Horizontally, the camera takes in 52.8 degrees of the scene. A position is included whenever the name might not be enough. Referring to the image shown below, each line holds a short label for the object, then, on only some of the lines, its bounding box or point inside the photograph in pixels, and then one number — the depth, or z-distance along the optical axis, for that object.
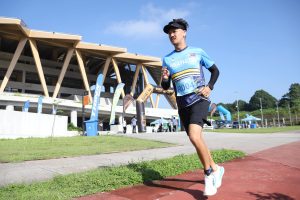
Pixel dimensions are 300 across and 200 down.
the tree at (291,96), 106.50
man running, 3.48
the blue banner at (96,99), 21.03
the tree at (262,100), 122.35
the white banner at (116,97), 31.62
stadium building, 41.59
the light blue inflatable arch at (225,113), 46.81
